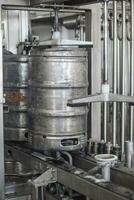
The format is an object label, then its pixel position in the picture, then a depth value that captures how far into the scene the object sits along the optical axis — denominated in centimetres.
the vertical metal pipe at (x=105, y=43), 179
